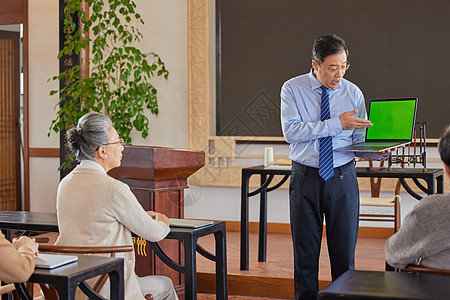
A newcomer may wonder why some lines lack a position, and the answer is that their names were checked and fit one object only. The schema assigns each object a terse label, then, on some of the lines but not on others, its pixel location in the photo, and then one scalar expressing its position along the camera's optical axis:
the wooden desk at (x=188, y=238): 2.79
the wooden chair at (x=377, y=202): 4.36
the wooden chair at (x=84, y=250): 2.39
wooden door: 7.08
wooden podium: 3.47
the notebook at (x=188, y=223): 2.86
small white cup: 4.80
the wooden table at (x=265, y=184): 4.04
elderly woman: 2.53
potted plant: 6.07
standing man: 3.10
